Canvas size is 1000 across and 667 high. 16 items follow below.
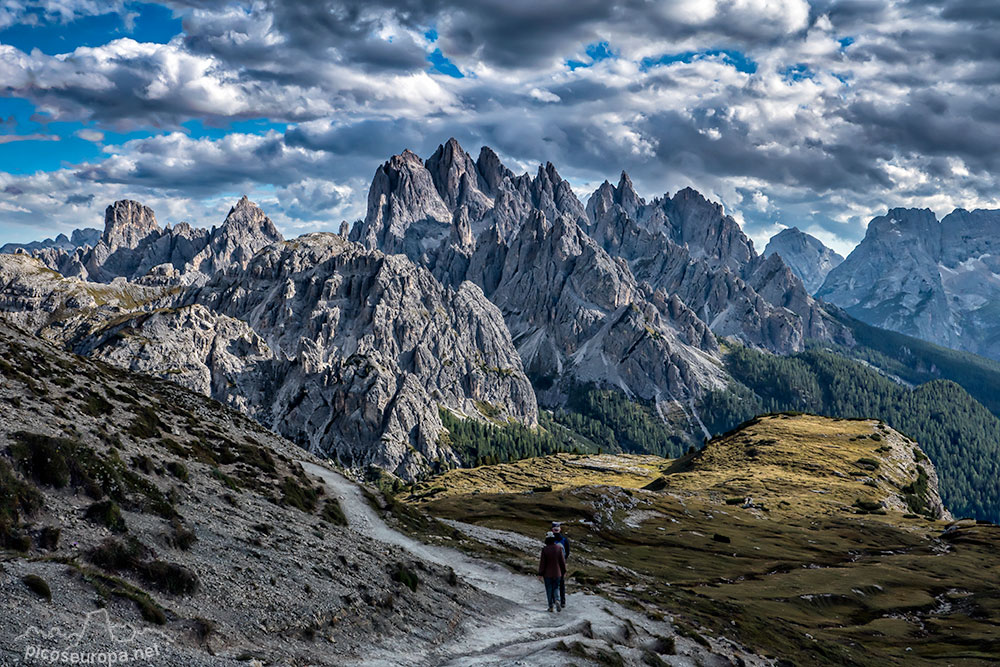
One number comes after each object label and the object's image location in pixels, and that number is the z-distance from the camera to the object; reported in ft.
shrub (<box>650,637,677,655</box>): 132.31
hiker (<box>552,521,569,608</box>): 135.42
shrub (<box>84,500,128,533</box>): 97.19
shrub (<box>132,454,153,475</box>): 129.34
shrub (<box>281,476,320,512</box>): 170.45
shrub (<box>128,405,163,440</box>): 161.17
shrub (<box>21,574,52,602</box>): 69.87
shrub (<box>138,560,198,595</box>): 86.79
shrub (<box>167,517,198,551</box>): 101.16
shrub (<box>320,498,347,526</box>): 174.60
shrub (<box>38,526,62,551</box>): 86.79
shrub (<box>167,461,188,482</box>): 138.82
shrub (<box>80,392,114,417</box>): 157.58
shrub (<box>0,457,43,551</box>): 84.33
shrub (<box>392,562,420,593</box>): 123.13
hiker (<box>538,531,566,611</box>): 133.69
